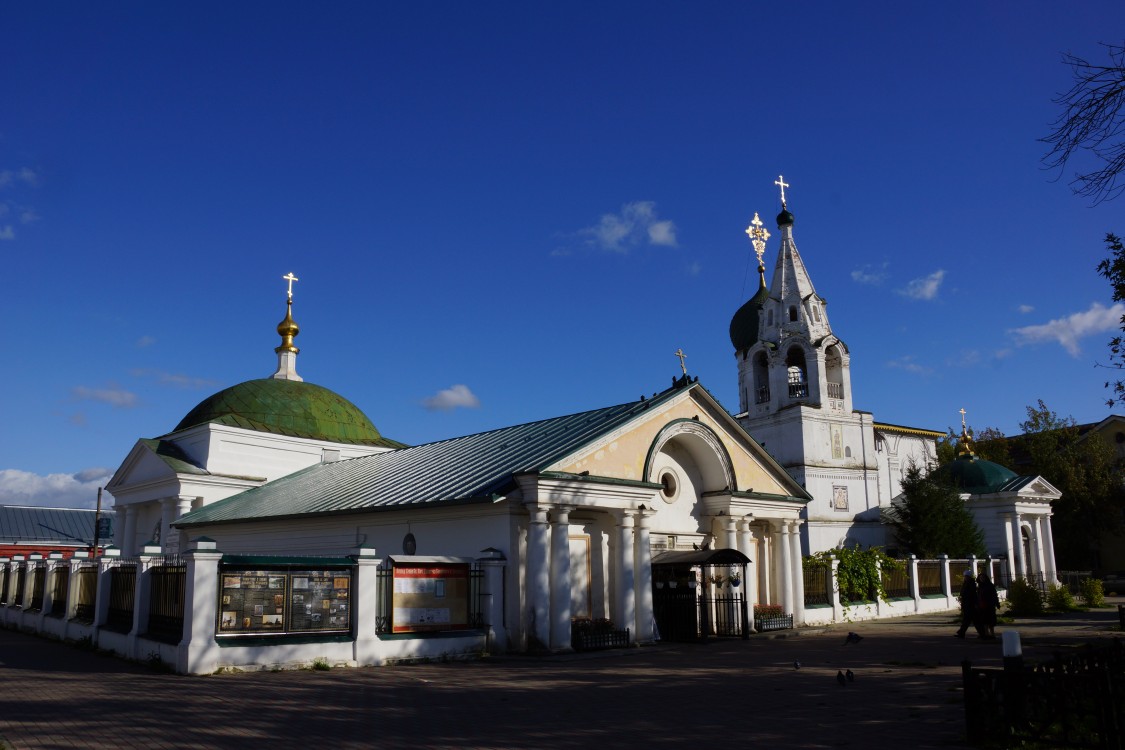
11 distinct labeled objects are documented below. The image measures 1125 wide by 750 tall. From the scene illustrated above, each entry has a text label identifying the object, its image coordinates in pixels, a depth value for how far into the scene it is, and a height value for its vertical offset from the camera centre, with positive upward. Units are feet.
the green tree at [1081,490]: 165.27 +9.51
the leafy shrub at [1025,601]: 93.76 -6.16
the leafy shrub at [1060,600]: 98.17 -6.37
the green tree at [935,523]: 122.72 +2.72
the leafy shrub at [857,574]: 88.94 -3.09
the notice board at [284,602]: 49.26 -3.15
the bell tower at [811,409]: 154.61 +24.05
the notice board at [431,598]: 54.90 -3.29
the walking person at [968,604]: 66.13 -4.54
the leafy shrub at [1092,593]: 106.32 -6.08
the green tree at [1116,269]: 50.14 +15.36
